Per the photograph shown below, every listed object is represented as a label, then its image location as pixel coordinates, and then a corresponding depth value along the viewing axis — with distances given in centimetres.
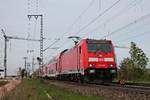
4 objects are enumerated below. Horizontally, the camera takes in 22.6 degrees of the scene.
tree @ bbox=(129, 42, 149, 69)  7310
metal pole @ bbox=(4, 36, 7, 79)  5906
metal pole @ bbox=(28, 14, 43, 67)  4784
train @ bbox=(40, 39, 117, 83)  2767
